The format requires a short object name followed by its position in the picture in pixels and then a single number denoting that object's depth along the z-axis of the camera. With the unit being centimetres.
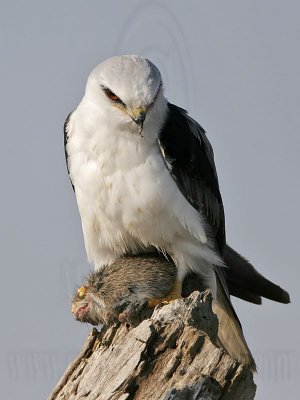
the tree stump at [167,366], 953
